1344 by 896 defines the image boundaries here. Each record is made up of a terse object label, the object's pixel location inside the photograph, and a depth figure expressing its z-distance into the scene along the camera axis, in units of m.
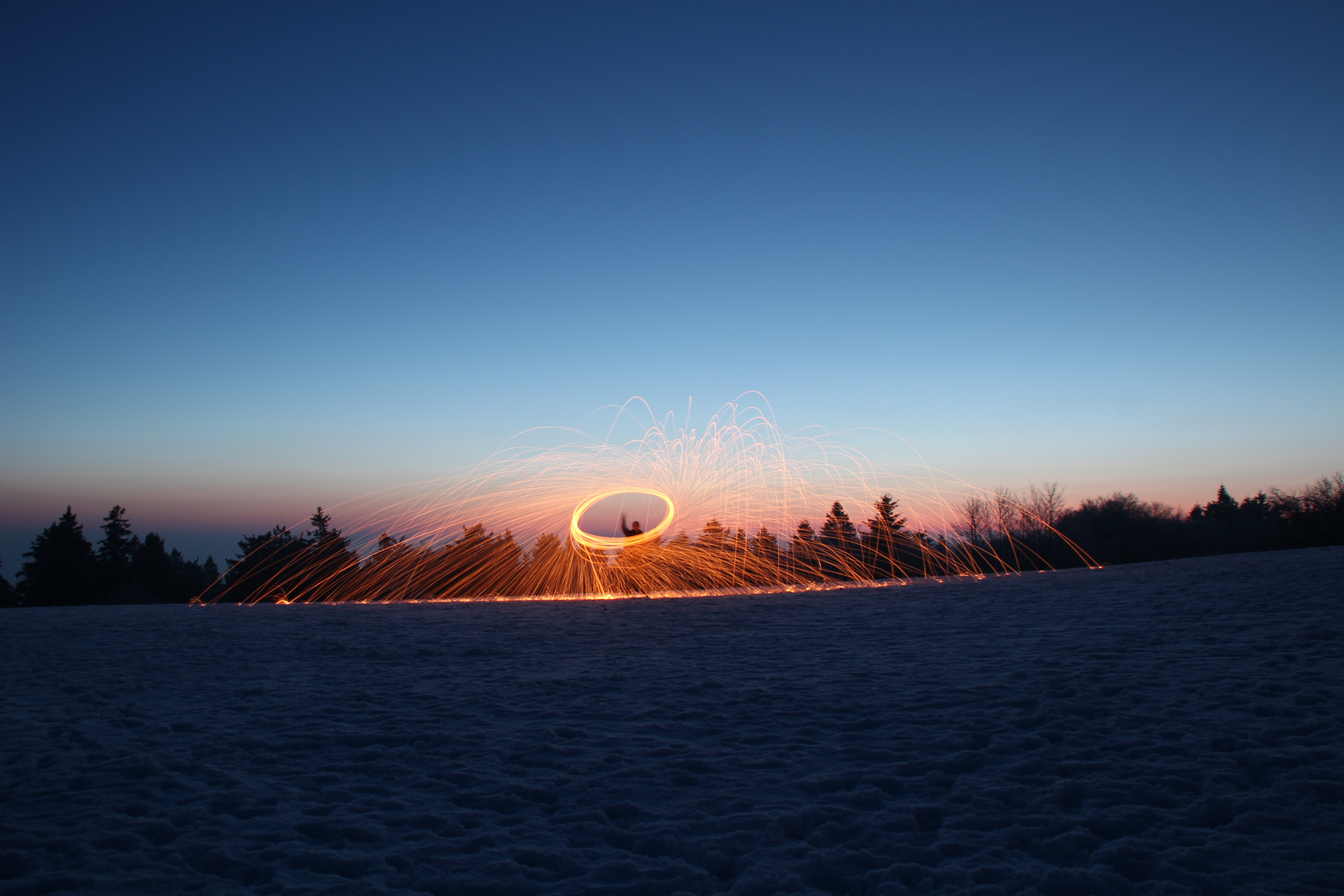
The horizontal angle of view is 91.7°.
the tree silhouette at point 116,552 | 41.22
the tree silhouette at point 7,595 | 32.41
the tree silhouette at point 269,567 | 27.42
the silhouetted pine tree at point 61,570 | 35.50
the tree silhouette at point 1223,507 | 53.57
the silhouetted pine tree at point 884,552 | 24.41
